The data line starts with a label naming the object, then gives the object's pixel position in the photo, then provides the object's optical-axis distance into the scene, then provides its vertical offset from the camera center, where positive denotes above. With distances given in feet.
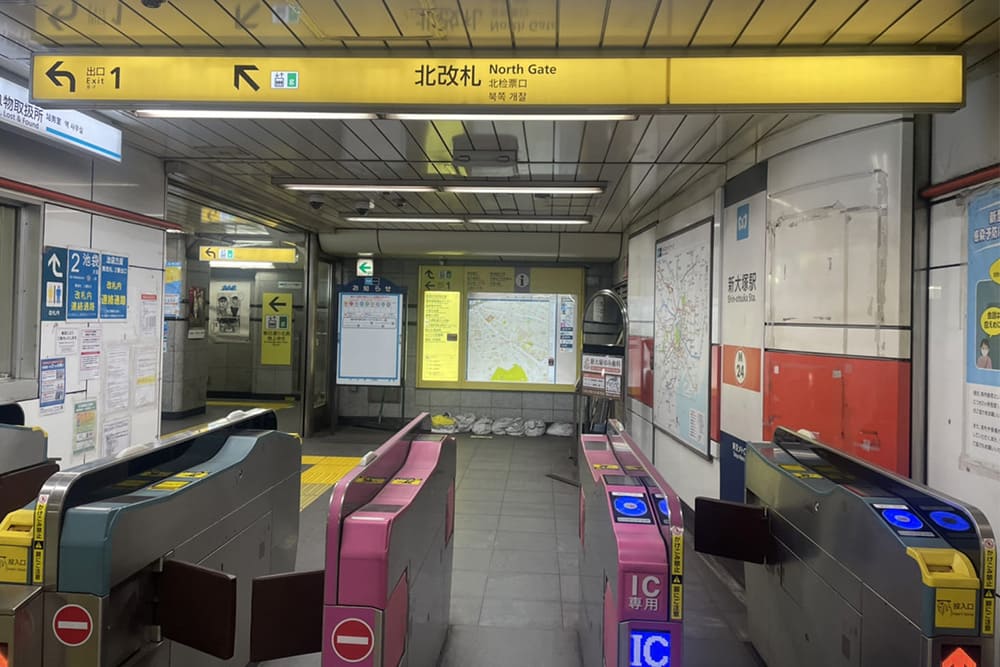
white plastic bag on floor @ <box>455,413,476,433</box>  27.25 -4.67
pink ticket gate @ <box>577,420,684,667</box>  5.17 -2.43
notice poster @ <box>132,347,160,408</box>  13.43 -1.28
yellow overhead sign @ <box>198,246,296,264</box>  23.43 +3.38
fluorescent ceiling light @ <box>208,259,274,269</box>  34.81 +4.21
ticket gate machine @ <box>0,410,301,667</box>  5.16 -2.59
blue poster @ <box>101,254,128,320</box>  12.33 +0.91
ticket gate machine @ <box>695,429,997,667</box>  4.72 -2.49
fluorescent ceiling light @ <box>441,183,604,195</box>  15.42 +4.33
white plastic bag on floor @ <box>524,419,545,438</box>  26.58 -4.74
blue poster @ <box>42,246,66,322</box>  10.83 +0.83
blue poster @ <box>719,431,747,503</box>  11.66 -2.96
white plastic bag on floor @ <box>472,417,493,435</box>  26.86 -4.77
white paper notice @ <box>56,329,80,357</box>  11.18 -0.38
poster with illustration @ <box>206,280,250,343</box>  36.19 +1.20
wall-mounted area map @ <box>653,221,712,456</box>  14.01 +0.10
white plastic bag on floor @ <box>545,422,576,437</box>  26.76 -4.79
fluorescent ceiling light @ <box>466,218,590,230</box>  21.04 +4.59
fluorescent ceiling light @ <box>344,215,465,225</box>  21.18 +4.56
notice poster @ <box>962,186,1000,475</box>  6.82 +0.09
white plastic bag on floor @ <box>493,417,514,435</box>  26.84 -4.71
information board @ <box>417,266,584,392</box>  27.63 +0.25
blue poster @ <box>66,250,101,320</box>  11.43 +0.91
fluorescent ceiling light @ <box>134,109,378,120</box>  7.66 +3.15
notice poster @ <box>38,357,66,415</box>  10.78 -1.28
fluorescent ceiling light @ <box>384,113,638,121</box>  7.45 +3.12
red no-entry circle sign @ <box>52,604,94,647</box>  5.16 -2.94
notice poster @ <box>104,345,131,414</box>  12.48 -1.33
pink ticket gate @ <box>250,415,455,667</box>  5.13 -2.76
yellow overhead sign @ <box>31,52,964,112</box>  6.86 +3.47
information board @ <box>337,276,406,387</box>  24.41 -0.28
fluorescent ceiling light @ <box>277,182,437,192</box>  15.97 +4.37
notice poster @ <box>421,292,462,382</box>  27.71 -0.17
